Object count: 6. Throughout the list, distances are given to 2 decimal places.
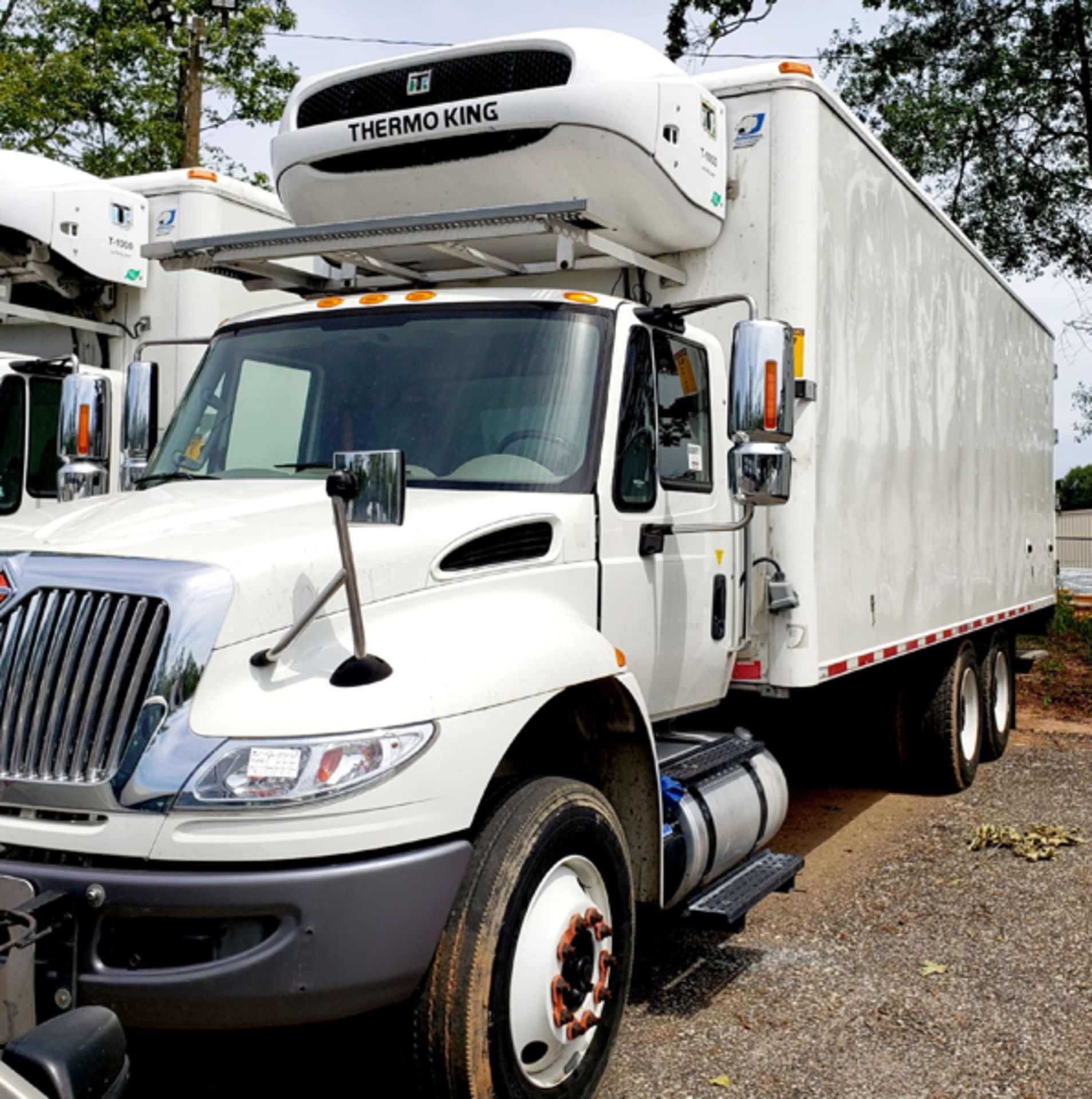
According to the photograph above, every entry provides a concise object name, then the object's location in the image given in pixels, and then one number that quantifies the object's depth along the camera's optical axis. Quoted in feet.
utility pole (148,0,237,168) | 59.93
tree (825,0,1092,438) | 73.67
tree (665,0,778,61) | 63.57
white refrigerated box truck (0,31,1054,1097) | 10.39
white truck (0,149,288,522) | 25.98
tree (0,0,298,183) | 70.13
